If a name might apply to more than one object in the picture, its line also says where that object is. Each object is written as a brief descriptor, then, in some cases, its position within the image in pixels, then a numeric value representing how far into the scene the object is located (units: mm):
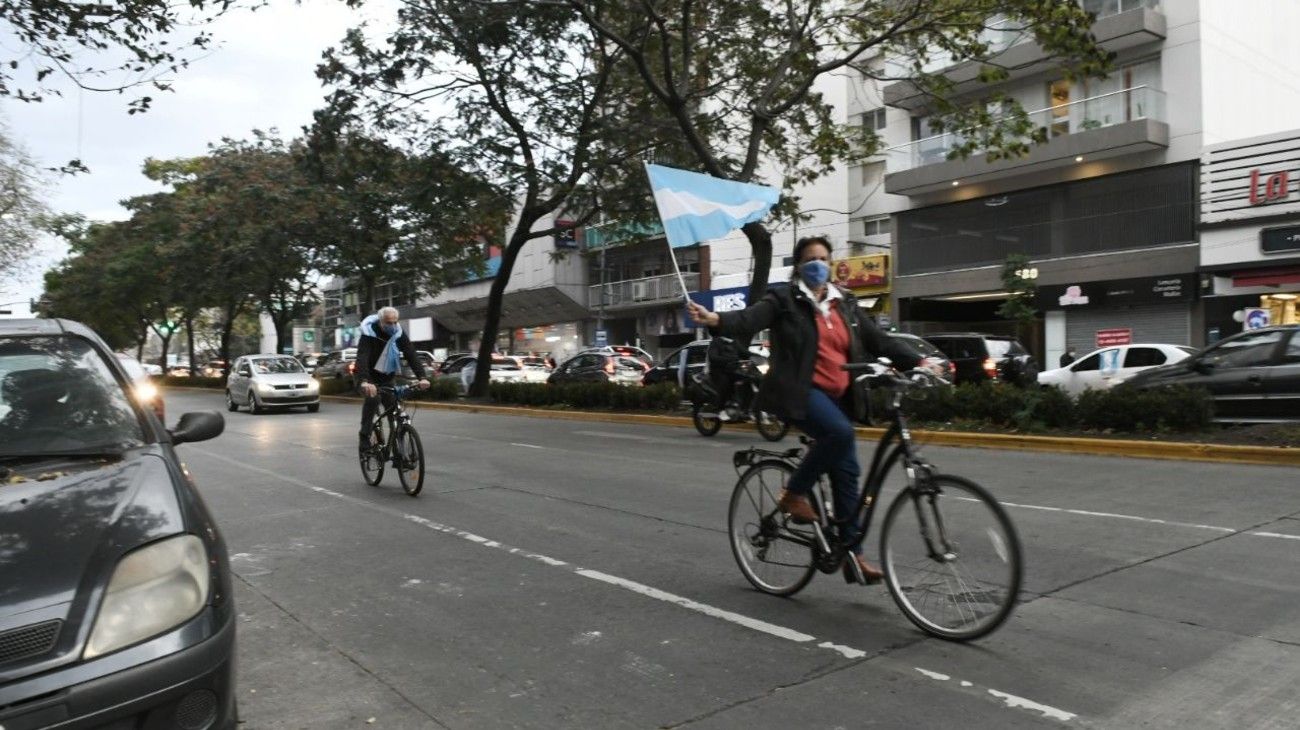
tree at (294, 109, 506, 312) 18906
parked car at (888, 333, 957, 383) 14703
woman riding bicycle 4273
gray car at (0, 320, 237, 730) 2281
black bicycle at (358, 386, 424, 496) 8570
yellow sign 30250
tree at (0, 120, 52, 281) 25844
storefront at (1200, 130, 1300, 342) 21156
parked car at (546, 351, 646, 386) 24203
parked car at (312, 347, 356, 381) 38719
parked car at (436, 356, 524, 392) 29823
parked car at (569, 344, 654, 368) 30448
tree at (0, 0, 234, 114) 9578
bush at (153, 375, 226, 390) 44009
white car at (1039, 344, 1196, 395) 16875
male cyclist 8891
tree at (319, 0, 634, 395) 17156
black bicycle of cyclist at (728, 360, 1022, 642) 3836
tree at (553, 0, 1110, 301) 13820
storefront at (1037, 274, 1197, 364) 23203
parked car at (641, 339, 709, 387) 18391
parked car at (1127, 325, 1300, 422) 11047
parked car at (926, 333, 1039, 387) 18141
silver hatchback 22703
